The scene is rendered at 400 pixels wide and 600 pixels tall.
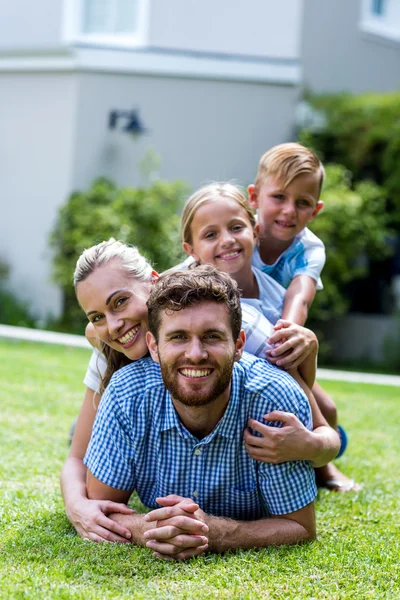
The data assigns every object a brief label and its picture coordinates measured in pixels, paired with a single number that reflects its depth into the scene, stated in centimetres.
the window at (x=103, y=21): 1313
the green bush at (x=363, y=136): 1219
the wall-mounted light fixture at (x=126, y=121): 1187
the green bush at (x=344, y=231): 1131
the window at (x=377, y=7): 1469
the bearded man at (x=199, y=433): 321
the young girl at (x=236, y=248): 381
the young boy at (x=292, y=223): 438
